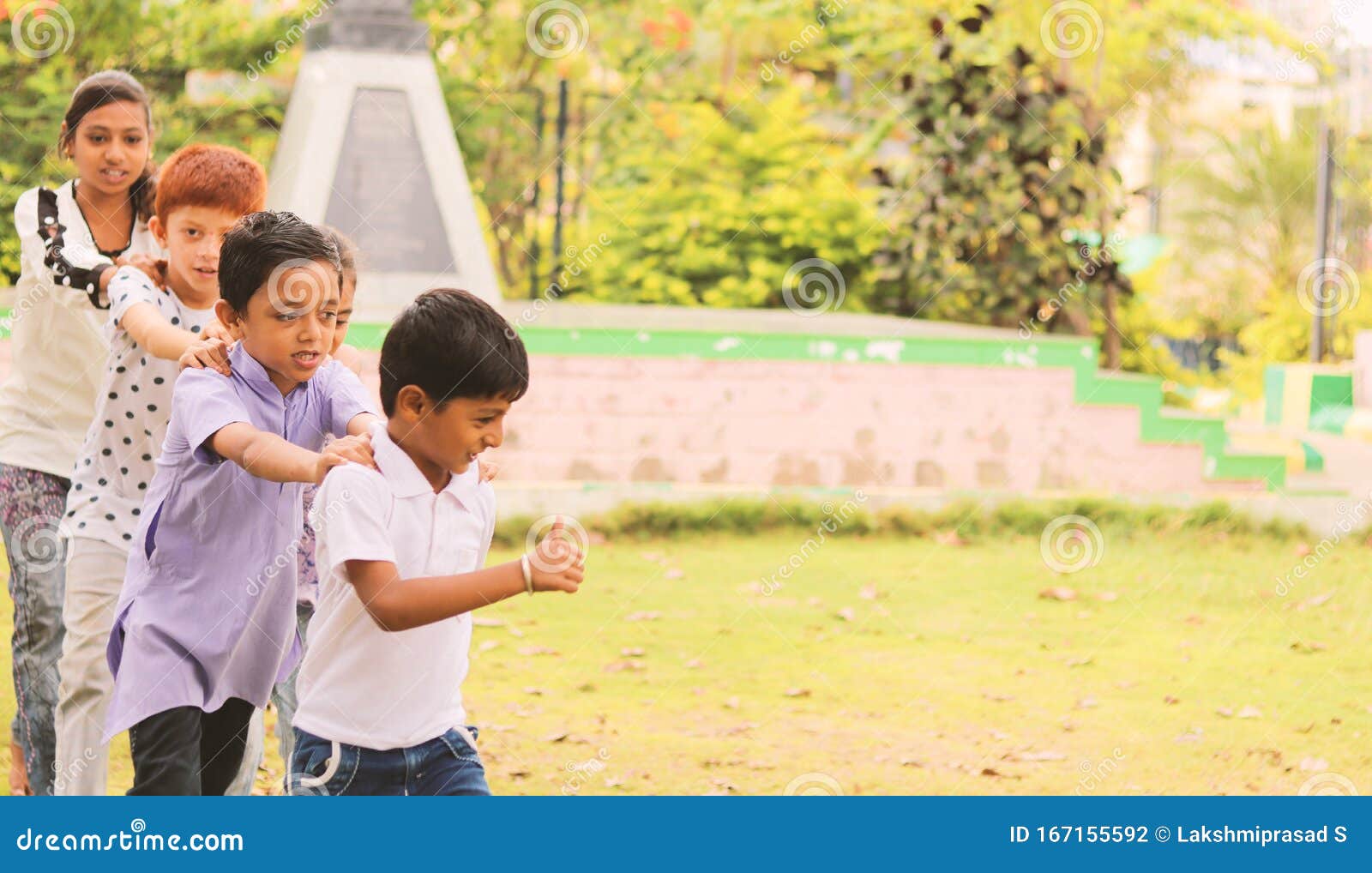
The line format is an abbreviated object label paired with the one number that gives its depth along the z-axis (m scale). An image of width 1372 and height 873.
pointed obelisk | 9.17
